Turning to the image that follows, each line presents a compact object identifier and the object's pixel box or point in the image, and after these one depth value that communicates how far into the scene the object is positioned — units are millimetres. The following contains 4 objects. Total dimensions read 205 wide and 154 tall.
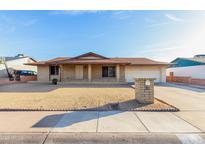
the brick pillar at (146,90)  7184
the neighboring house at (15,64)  28525
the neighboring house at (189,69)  21588
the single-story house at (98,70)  20017
